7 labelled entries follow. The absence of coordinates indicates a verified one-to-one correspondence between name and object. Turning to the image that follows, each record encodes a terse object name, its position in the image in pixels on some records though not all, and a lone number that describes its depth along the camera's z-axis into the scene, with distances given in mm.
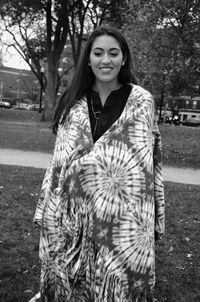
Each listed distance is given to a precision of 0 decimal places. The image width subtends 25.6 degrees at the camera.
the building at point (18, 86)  73500
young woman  2281
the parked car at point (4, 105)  55656
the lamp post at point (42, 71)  33281
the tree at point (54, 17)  24375
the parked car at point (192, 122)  49438
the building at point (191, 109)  78062
